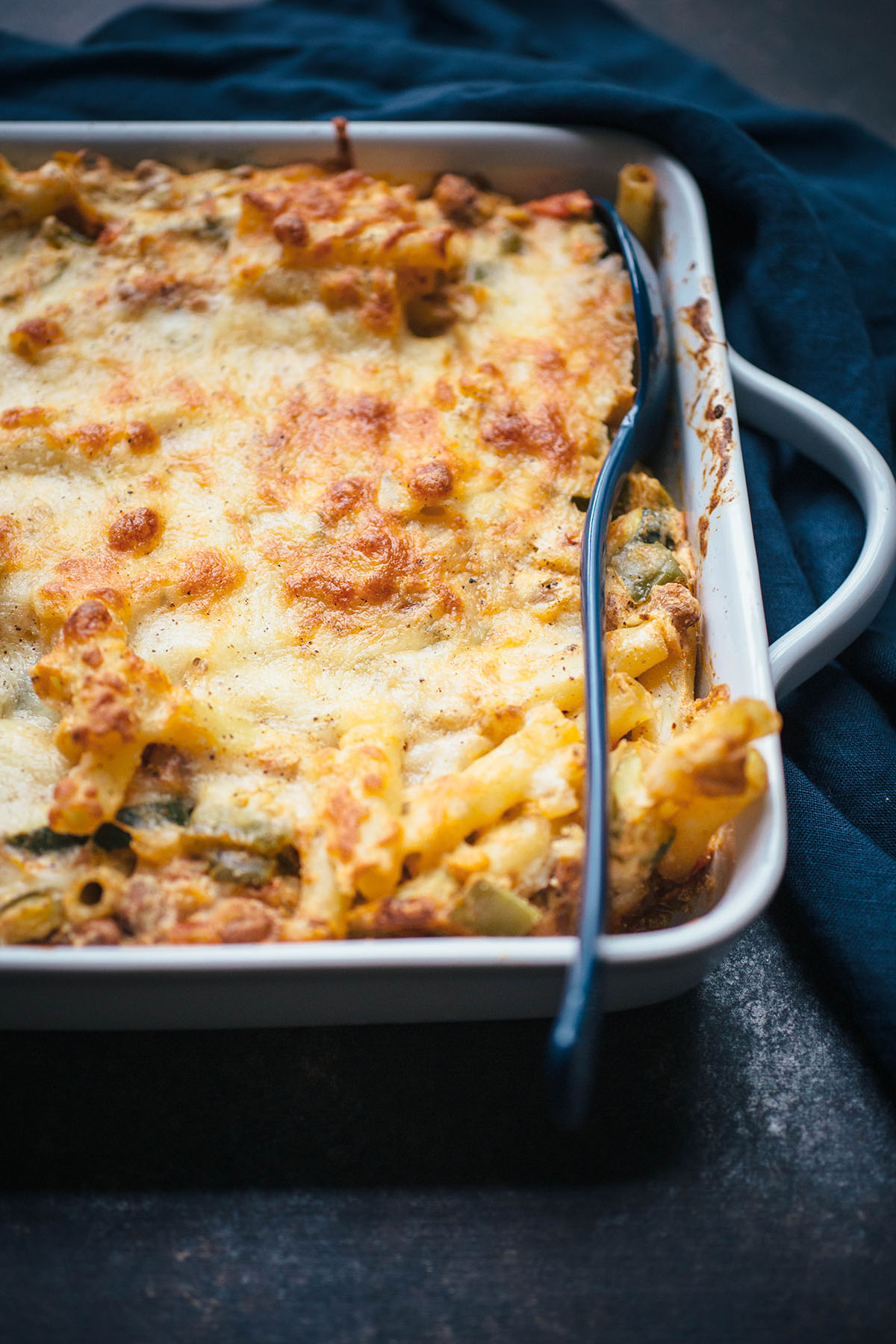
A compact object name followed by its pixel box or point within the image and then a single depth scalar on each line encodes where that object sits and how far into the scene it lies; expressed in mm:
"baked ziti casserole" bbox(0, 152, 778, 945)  430
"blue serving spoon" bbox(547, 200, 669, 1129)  400
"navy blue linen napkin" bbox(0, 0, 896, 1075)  476
